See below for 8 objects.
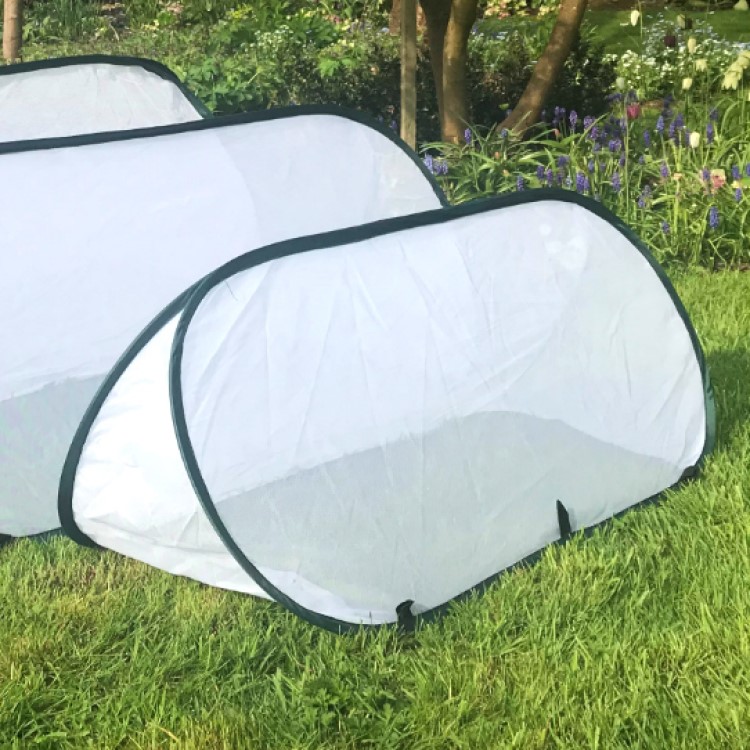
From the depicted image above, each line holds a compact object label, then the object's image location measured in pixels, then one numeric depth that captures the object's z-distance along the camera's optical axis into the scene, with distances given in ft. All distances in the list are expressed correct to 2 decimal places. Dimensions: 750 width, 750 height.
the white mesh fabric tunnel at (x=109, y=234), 9.99
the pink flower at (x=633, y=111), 17.34
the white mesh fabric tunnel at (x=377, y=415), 7.69
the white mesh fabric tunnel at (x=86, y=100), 12.94
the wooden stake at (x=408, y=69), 15.15
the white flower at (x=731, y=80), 14.79
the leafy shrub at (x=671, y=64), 21.74
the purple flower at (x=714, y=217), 15.01
